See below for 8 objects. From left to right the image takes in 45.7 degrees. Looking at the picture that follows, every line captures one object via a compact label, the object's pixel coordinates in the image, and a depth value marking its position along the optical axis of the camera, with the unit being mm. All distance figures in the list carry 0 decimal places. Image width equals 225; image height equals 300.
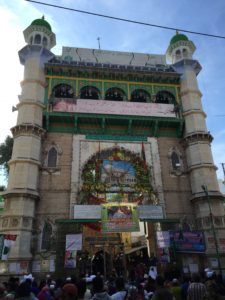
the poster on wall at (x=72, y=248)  16641
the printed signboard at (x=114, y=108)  22375
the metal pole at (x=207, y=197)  17766
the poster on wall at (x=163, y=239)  17469
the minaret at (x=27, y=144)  17547
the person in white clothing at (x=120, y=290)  5847
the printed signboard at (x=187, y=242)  17484
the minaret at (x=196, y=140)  19828
